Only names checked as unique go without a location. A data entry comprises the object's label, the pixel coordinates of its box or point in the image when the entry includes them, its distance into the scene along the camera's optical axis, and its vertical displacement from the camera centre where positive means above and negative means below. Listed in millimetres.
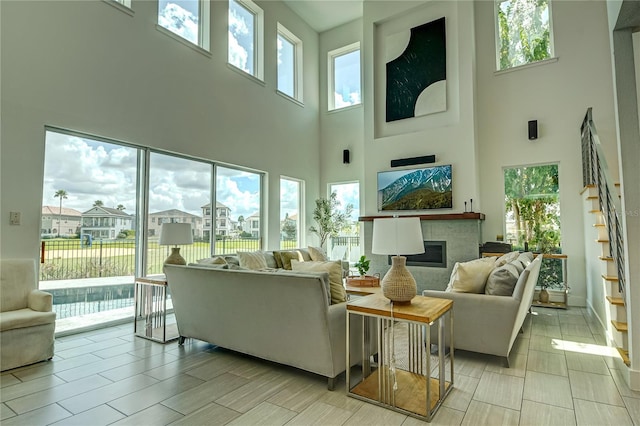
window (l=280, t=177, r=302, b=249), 7145 +440
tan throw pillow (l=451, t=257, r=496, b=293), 3127 -437
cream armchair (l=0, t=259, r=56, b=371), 2822 -701
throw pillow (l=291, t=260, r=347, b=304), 2773 -348
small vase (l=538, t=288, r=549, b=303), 5234 -1033
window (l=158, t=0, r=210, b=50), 4914 +3256
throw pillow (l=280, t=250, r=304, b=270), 5551 -407
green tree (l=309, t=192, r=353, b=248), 7543 +328
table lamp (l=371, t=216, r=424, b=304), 2383 -114
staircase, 2852 -110
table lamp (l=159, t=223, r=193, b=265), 3898 -38
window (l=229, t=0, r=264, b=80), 6117 +3669
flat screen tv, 6133 +782
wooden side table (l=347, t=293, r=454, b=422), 2160 -1057
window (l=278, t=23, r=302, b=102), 7230 +3692
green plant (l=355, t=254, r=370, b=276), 4809 -503
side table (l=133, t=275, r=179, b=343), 3691 -858
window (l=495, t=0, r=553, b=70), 5816 +3450
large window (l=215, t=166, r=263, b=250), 5816 +422
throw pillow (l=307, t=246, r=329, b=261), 6180 -405
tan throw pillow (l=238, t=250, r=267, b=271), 4918 -397
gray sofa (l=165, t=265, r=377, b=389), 2455 -668
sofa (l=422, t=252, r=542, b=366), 2844 -701
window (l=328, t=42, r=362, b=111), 7824 +3616
